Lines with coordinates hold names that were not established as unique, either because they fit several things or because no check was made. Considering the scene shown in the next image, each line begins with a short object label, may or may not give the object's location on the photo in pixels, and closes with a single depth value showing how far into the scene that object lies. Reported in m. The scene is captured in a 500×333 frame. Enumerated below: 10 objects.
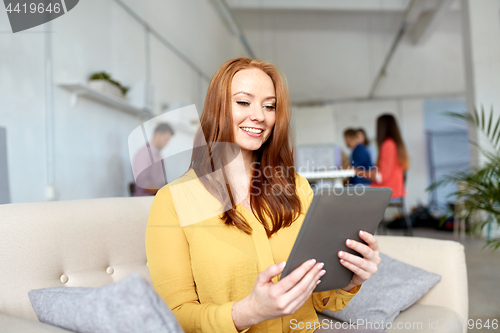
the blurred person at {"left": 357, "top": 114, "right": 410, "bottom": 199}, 3.77
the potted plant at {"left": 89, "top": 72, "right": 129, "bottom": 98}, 2.83
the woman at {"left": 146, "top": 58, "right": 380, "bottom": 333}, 0.78
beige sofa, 0.84
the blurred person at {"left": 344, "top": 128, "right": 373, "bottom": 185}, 4.14
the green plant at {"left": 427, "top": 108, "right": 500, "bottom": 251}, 1.97
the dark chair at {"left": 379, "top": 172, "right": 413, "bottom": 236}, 3.94
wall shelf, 2.65
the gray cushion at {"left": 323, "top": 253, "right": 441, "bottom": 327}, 1.30
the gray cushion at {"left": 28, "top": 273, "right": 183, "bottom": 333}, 0.55
